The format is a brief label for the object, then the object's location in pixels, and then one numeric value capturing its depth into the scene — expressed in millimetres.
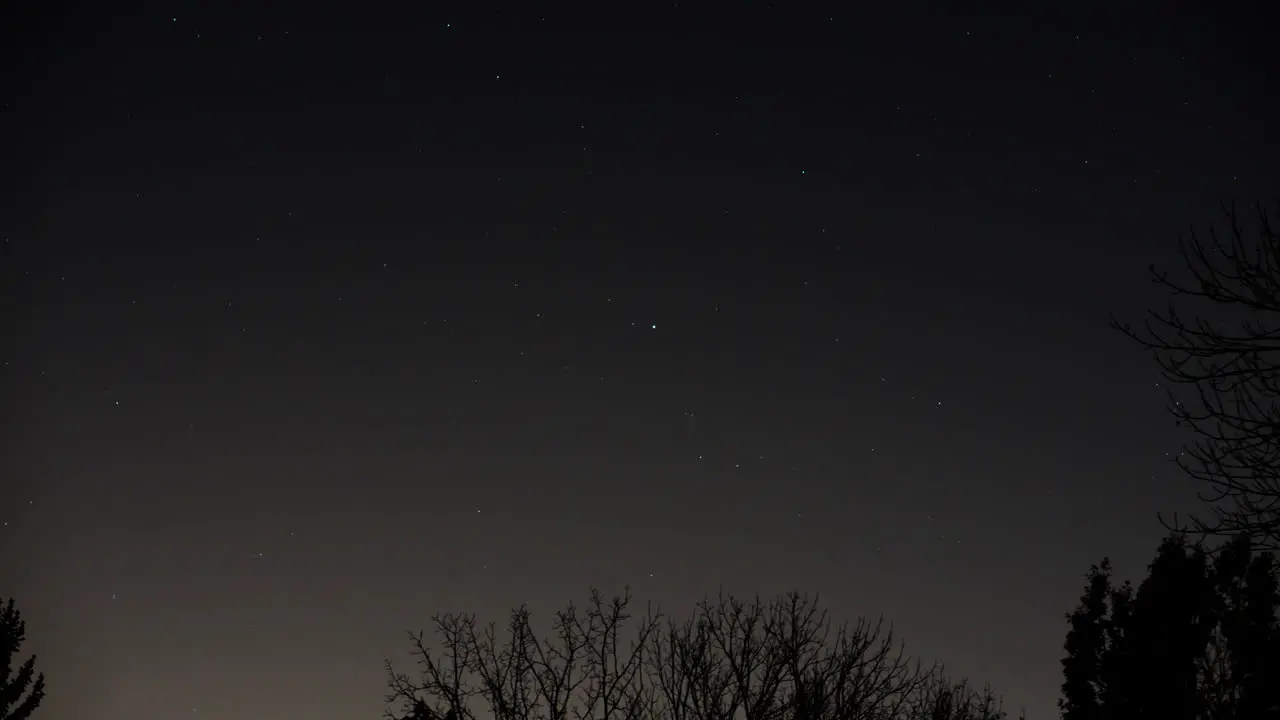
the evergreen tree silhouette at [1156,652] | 21266
